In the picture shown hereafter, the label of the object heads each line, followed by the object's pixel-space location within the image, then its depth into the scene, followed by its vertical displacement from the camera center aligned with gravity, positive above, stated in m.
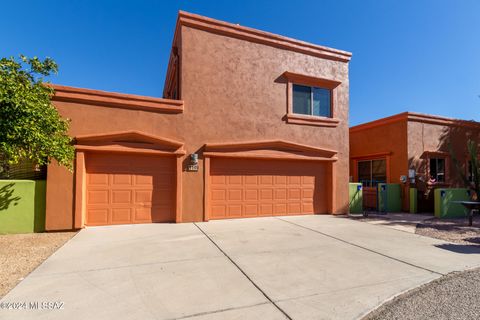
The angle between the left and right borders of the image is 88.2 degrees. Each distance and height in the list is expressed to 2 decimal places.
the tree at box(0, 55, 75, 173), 5.36 +1.24
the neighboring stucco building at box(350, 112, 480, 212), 12.57 +1.30
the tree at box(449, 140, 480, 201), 11.57 +0.28
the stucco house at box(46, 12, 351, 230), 8.06 +1.30
